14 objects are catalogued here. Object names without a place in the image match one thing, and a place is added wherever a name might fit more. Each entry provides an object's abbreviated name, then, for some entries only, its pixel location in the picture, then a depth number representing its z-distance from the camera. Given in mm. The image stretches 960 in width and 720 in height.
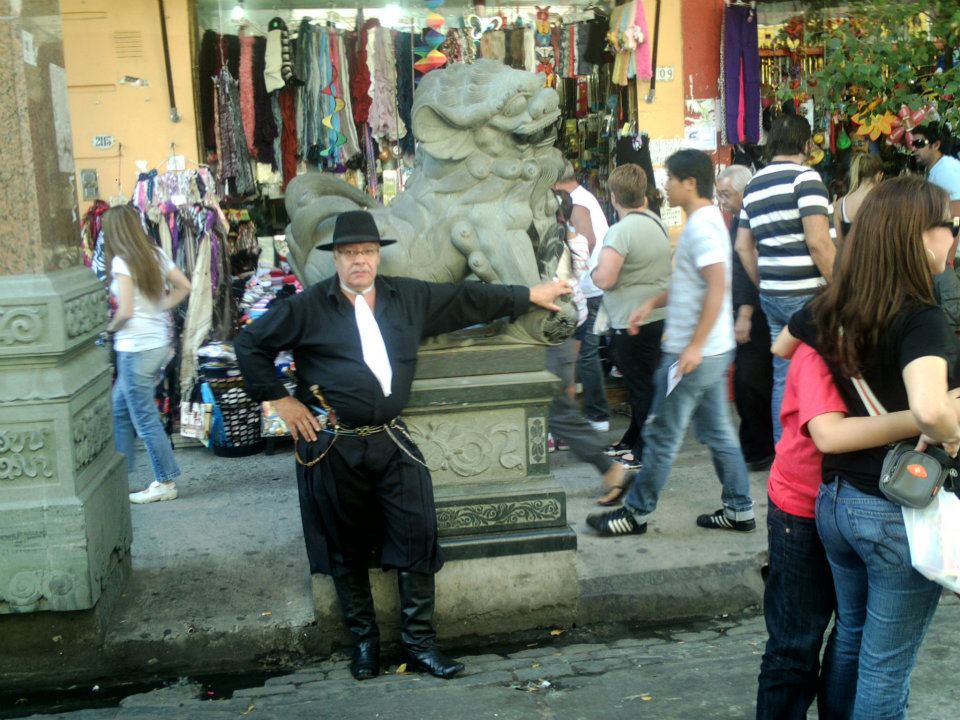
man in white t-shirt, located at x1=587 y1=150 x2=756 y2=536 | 5027
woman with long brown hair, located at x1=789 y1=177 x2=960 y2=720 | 2764
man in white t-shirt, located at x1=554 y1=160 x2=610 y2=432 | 7242
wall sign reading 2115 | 8539
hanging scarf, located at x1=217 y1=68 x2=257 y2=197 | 8719
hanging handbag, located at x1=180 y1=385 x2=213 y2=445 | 7418
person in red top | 3111
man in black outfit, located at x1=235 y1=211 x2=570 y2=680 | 4098
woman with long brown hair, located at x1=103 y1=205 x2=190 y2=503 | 6113
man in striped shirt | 5699
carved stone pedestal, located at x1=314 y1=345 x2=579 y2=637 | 4484
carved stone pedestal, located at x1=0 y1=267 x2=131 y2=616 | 4062
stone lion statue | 4488
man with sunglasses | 7137
